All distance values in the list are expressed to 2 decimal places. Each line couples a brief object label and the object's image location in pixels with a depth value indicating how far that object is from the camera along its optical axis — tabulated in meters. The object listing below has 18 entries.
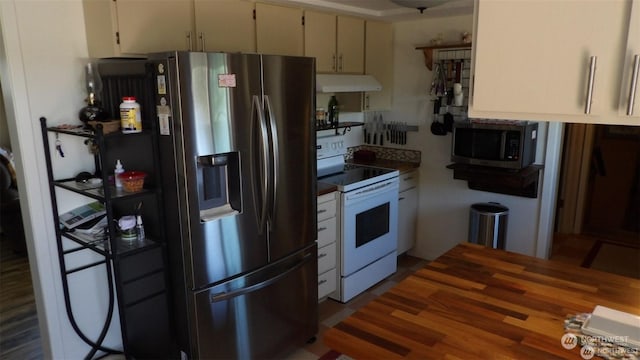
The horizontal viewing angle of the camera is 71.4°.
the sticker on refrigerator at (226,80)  2.10
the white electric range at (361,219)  3.29
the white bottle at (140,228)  2.32
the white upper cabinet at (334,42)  3.25
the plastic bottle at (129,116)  2.11
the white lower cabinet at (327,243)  3.13
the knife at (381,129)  4.28
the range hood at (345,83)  3.30
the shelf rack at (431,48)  3.57
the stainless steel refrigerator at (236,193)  2.06
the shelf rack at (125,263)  2.11
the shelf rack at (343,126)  3.60
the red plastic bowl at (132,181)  2.20
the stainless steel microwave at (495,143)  3.25
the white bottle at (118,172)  2.27
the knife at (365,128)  4.33
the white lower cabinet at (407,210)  3.99
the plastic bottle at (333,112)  3.80
